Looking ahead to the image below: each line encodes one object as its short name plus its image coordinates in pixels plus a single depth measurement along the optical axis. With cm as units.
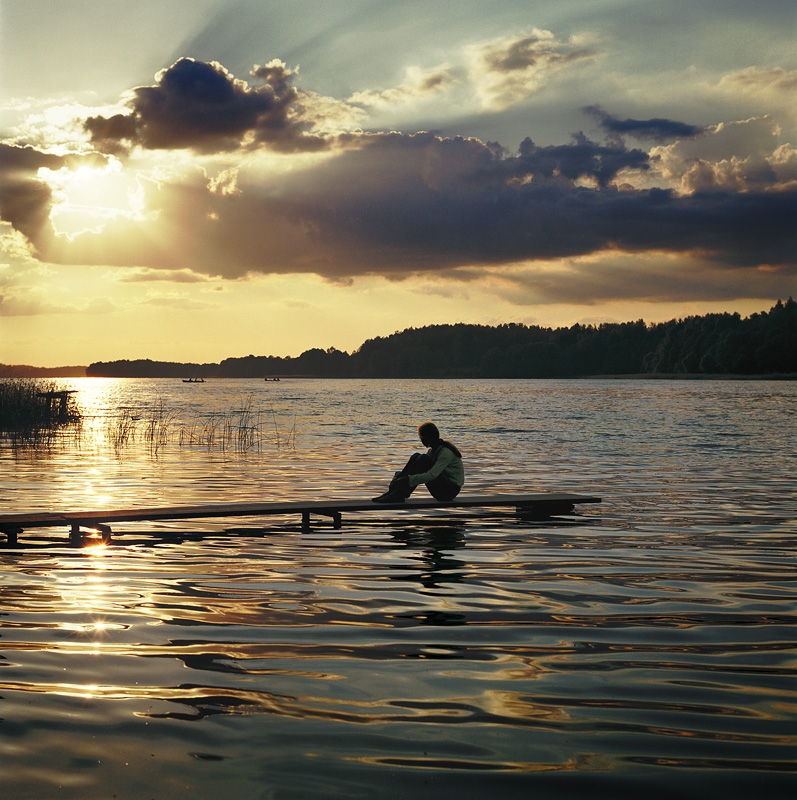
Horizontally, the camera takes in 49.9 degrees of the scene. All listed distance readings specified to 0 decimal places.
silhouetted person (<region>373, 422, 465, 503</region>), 1783
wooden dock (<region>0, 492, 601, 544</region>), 1571
